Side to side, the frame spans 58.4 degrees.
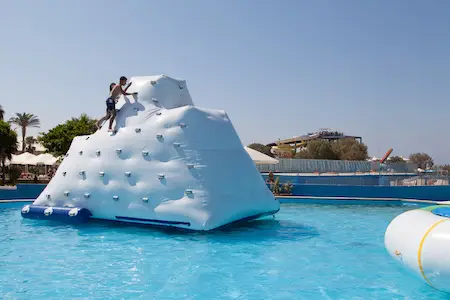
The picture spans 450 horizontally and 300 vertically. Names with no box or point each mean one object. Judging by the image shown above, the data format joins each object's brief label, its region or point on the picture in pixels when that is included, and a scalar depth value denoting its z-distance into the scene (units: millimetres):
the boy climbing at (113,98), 9867
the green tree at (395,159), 66350
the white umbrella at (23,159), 30266
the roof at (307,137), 109000
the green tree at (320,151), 64231
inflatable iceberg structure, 8266
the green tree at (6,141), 25375
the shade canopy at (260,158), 23906
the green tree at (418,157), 75425
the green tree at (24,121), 49750
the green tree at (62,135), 24734
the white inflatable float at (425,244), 4316
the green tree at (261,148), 71438
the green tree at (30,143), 50375
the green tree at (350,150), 64188
